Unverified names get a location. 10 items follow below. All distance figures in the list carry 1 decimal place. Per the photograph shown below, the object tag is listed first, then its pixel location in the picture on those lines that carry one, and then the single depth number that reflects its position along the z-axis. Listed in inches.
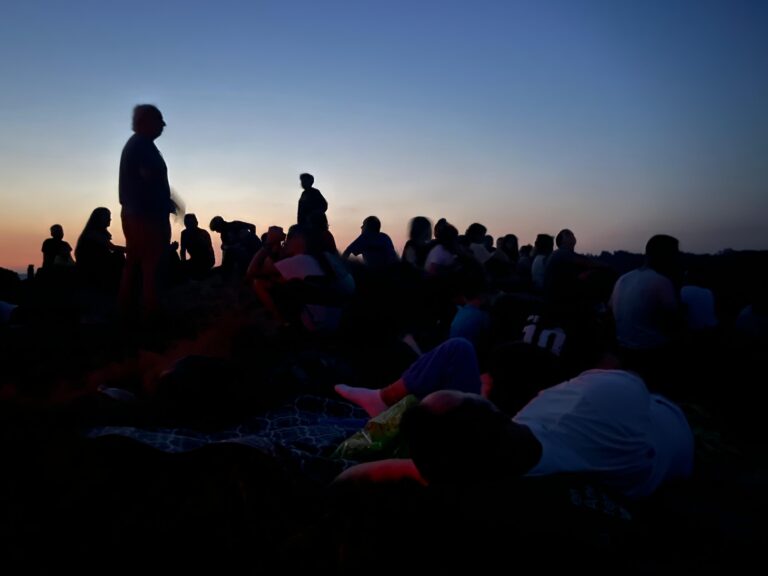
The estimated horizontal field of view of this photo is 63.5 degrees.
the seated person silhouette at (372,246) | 342.0
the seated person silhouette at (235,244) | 426.0
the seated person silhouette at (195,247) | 424.8
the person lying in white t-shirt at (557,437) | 90.1
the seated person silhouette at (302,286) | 245.9
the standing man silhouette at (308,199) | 362.9
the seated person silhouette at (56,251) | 339.0
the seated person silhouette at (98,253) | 301.9
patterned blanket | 125.7
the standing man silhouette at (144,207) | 239.8
